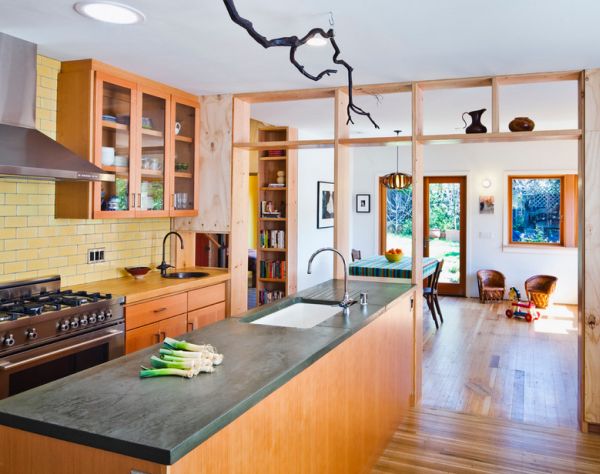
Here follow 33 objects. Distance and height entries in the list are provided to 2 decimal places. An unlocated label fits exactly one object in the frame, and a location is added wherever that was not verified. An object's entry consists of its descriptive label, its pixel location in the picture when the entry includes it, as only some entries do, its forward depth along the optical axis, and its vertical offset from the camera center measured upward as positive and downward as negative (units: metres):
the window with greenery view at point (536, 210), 8.83 +0.58
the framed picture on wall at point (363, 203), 10.18 +0.76
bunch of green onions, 1.81 -0.41
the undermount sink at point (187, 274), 4.58 -0.28
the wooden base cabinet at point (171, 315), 3.63 -0.54
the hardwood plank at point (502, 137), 3.74 +0.78
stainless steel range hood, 3.11 +0.68
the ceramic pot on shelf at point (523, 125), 3.88 +0.86
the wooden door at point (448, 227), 9.46 +0.30
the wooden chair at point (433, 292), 7.03 -0.63
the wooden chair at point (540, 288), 8.17 -0.68
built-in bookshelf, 6.77 +0.30
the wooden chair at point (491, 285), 8.91 -0.68
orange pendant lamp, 7.80 +0.92
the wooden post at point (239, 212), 4.74 +0.28
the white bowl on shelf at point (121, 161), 3.90 +0.59
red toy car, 7.48 -0.94
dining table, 4.66 -0.23
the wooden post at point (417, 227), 4.13 +0.13
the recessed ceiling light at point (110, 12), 2.71 +1.19
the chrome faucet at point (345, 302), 3.06 -0.34
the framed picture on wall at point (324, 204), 7.80 +0.58
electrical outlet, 4.08 -0.10
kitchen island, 1.40 -0.50
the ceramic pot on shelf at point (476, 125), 4.07 +0.90
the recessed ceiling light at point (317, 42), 3.22 +1.22
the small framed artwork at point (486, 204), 9.19 +0.68
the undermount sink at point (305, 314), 3.32 -0.45
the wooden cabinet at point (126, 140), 3.70 +0.76
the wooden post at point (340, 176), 4.30 +0.55
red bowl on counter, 4.20 -0.24
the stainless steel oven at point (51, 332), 2.82 -0.52
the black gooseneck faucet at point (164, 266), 4.52 -0.20
